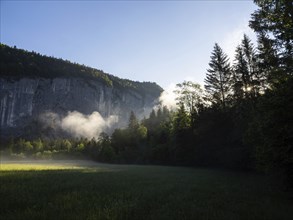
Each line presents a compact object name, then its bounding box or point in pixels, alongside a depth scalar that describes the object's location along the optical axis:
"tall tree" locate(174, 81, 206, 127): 43.09
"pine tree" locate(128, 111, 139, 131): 76.52
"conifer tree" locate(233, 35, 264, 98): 30.05
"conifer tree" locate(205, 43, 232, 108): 38.35
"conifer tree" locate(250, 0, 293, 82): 10.65
